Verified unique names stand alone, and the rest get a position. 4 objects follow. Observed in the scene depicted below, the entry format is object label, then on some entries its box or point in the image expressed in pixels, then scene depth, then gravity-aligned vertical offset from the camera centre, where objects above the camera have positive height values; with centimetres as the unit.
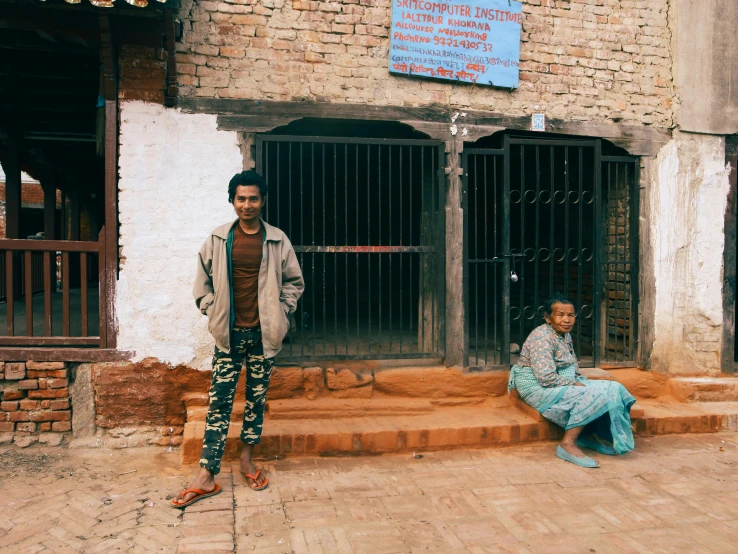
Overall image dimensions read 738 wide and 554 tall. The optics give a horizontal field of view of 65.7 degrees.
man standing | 366 -17
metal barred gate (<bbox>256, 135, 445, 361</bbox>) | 520 +42
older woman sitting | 439 -93
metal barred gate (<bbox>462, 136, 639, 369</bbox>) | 539 +23
